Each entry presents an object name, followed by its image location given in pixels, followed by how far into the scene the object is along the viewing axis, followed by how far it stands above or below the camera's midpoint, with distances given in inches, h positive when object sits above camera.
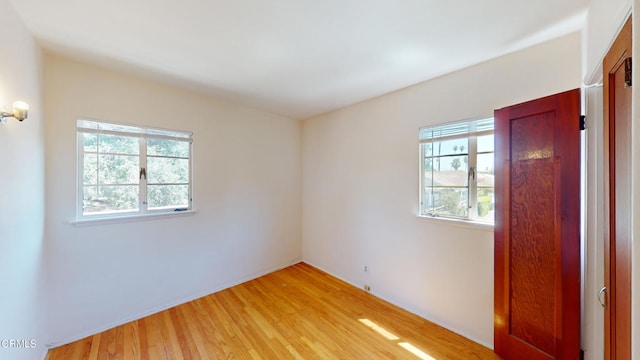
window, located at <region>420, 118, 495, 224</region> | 85.6 +3.9
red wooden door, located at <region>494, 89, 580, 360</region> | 60.5 -14.0
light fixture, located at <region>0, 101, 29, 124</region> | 49.4 +14.7
